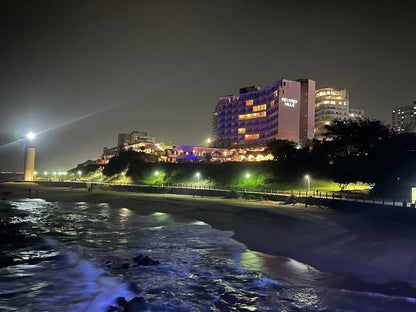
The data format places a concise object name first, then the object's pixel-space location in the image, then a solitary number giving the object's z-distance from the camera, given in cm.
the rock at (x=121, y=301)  1166
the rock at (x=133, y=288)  1274
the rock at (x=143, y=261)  1622
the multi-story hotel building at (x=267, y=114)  11731
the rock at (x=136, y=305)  1114
